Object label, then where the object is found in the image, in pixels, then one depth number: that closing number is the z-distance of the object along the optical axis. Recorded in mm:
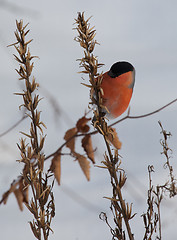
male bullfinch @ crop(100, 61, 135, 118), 6469
